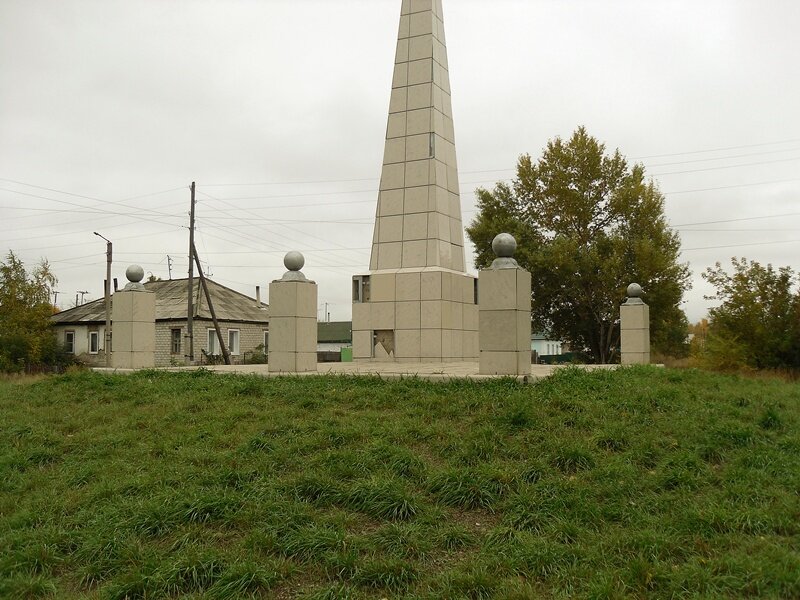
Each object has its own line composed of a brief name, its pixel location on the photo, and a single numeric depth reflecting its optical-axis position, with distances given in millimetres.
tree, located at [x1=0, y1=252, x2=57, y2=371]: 28203
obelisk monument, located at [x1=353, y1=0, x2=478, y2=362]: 14188
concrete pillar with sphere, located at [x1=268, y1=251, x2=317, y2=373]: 11102
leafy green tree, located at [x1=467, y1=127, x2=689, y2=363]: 24688
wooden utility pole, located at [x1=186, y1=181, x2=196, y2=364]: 26656
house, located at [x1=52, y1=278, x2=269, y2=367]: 32031
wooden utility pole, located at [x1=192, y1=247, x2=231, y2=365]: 25786
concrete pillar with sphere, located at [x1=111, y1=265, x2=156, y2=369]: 13430
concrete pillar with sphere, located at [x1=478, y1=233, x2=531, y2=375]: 9430
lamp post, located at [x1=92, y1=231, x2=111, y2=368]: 28266
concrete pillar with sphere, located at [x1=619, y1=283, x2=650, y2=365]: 14867
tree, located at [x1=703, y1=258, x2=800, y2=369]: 16812
